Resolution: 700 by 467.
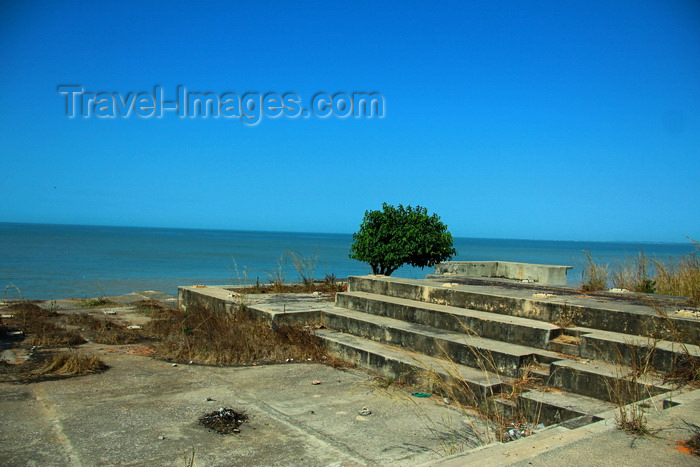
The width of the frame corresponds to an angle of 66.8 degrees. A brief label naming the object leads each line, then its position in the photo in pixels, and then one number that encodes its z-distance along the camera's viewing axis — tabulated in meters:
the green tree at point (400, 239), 13.41
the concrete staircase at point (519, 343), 4.75
